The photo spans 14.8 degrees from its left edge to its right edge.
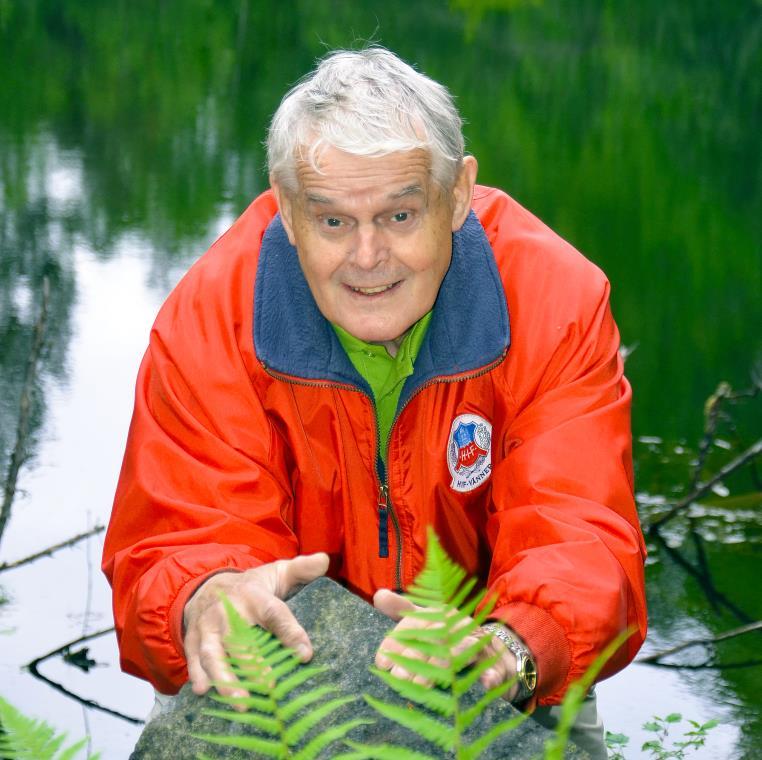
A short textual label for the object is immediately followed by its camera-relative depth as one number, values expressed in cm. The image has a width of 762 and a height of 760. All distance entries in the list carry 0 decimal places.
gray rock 227
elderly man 272
